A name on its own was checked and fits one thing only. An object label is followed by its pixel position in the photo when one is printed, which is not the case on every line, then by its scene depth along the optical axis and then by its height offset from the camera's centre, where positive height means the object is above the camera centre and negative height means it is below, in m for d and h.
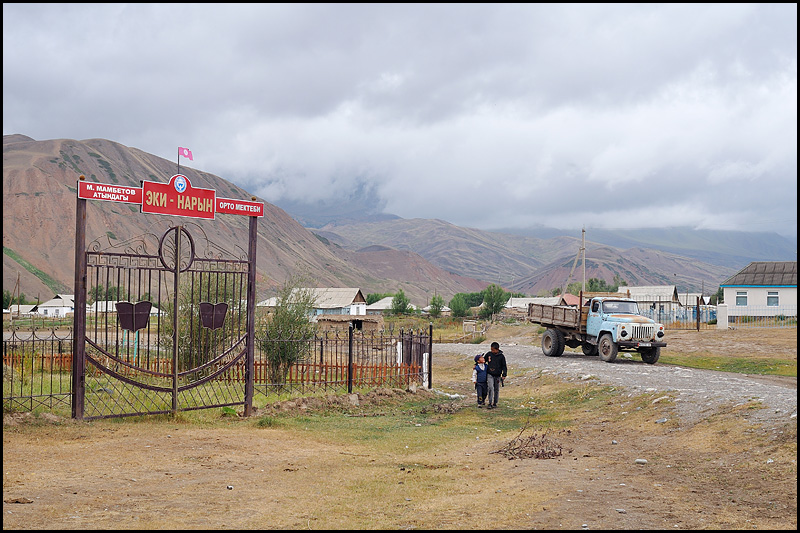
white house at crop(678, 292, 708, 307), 81.74 -1.99
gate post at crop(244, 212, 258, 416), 13.83 -0.97
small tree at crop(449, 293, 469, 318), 98.69 -3.93
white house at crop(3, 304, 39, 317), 95.12 -4.40
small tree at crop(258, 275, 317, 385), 18.38 -1.42
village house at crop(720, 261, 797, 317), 51.00 -0.46
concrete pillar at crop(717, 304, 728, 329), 41.72 -2.04
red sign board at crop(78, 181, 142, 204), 12.09 +1.57
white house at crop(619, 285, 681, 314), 70.88 -1.15
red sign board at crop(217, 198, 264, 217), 13.94 +1.52
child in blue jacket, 16.75 -2.47
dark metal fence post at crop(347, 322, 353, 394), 16.08 -2.22
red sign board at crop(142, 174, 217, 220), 12.66 +1.56
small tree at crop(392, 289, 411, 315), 99.05 -3.54
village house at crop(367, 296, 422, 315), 113.28 -4.50
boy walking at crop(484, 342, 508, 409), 16.12 -2.14
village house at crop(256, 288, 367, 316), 93.31 -3.16
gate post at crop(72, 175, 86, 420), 11.73 -0.80
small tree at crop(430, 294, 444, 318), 91.00 -3.80
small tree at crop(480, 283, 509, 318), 94.83 -2.65
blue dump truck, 25.50 -1.85
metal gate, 11.90 -1.17
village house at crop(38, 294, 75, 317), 98.62 -4.30
